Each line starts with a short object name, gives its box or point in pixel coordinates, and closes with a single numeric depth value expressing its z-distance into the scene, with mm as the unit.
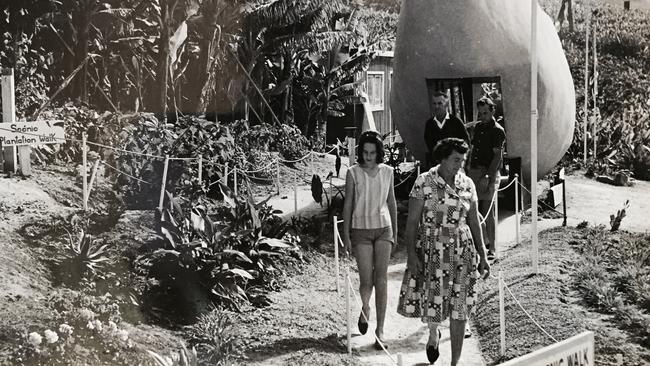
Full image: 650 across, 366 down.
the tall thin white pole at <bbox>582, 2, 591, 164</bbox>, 12581
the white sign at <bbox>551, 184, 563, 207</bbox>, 10516
